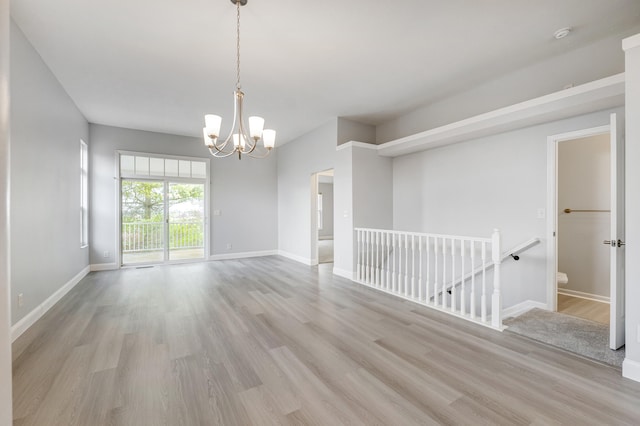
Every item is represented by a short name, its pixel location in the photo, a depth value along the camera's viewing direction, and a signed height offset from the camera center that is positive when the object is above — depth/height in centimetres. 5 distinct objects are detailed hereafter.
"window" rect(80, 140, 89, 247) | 493 +34
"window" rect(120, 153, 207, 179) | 571 +101
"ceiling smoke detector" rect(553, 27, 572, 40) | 264 +178
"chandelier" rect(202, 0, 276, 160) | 266 +84
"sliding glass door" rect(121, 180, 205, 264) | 579 -19
